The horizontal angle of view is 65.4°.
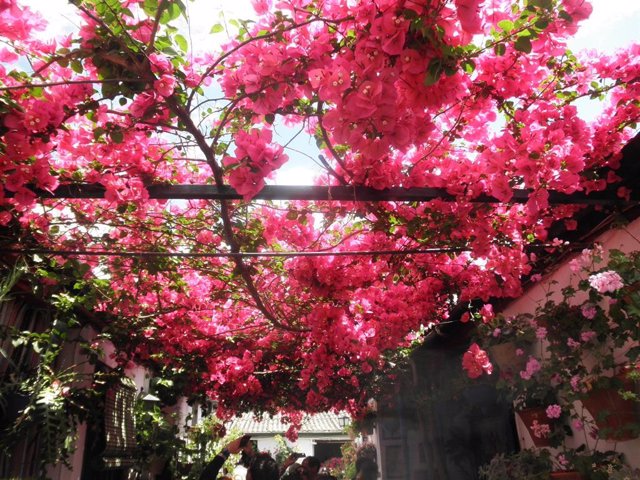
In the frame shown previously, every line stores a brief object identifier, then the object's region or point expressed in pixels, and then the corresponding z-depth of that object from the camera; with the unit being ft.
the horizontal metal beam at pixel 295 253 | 9.03
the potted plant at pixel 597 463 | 9.21
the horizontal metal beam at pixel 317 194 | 8.31
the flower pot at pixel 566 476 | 10.07
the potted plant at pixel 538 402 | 10.67
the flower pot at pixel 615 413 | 8.60
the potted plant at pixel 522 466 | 10.85
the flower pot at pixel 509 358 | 11.73
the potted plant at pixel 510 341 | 11.53
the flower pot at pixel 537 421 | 11.42
